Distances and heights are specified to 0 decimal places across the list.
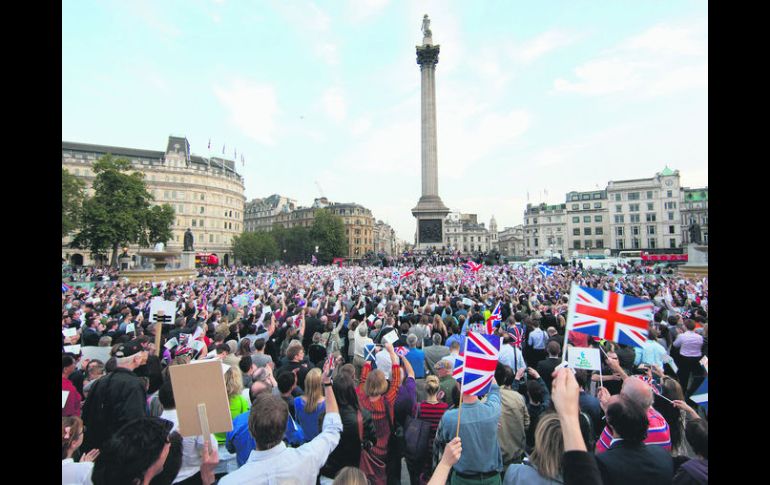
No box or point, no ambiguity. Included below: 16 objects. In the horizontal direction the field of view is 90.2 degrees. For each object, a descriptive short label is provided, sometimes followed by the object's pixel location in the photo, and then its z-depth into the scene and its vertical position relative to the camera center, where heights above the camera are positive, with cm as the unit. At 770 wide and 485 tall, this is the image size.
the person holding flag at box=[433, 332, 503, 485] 364 -171
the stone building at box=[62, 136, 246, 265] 8281 +1471
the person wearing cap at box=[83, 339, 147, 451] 447 -182
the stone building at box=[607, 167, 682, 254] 8806 +805
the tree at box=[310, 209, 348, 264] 9331 +332
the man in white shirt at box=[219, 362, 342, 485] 279 -159
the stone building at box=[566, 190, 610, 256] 9502 +633
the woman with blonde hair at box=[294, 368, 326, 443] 427 -177
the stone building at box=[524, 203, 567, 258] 10719 +544
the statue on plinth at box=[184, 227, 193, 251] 3820 +91
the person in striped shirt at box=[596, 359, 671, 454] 383 -186
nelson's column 5450 +1236
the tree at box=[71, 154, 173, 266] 5262 +588
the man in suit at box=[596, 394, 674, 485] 273 -154
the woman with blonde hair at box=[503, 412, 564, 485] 268 -148
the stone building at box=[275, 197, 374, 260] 12100 +902
